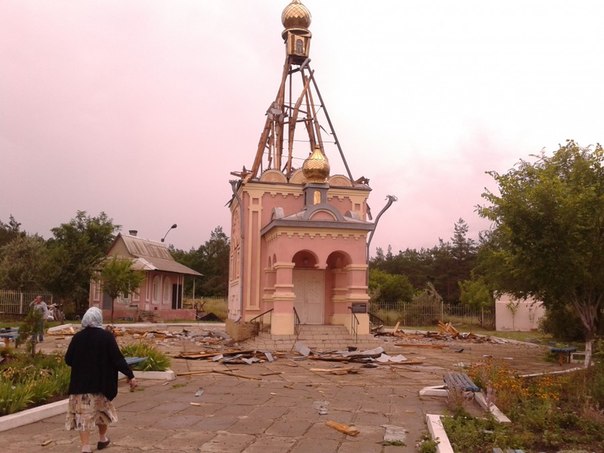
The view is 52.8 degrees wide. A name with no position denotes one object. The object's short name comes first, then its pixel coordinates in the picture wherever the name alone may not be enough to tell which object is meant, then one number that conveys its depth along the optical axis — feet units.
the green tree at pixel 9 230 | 209.89
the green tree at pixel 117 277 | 111.34
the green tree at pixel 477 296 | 127.24
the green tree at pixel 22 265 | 113.70
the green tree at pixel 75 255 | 103.65
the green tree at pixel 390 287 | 150.00
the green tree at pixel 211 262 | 224.33
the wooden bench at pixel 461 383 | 32.35
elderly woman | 22.00
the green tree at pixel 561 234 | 45.78
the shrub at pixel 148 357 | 41.09
